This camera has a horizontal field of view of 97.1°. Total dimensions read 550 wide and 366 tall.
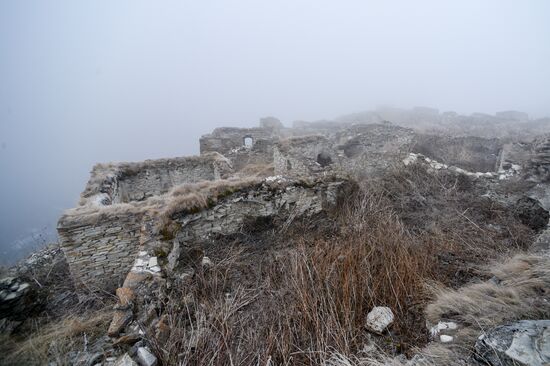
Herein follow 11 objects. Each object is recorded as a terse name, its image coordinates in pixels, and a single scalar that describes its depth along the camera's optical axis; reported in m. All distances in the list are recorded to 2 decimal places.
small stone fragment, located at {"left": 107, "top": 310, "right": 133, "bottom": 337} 2.50
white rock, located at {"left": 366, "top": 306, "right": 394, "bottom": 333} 2.70
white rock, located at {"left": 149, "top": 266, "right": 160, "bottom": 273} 3.46
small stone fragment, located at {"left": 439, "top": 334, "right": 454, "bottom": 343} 2.23
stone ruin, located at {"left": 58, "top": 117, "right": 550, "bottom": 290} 4.77
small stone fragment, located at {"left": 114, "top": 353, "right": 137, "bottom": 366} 2.18
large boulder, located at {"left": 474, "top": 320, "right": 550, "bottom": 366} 1.60
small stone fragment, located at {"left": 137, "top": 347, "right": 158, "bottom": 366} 2.19
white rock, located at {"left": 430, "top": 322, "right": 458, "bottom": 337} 2.39
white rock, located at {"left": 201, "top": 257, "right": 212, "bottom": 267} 4.28
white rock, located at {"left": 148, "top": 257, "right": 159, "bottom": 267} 3.57
